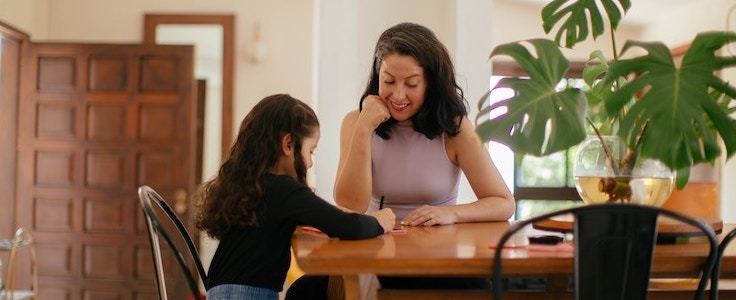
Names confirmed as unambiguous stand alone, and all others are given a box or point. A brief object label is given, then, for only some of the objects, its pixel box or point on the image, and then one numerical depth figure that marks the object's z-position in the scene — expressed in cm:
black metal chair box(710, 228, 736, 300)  153
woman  232
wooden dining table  144
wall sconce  615
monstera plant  163
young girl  183
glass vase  192
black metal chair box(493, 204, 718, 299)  143
